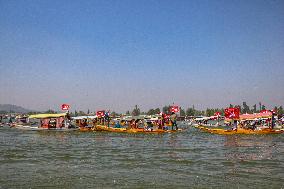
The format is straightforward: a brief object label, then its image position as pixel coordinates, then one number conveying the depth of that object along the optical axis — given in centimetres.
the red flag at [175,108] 5238
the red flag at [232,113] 4512
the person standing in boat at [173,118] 5465
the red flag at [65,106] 5223
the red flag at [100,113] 5869
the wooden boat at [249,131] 4381
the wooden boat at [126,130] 4678
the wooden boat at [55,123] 5056
